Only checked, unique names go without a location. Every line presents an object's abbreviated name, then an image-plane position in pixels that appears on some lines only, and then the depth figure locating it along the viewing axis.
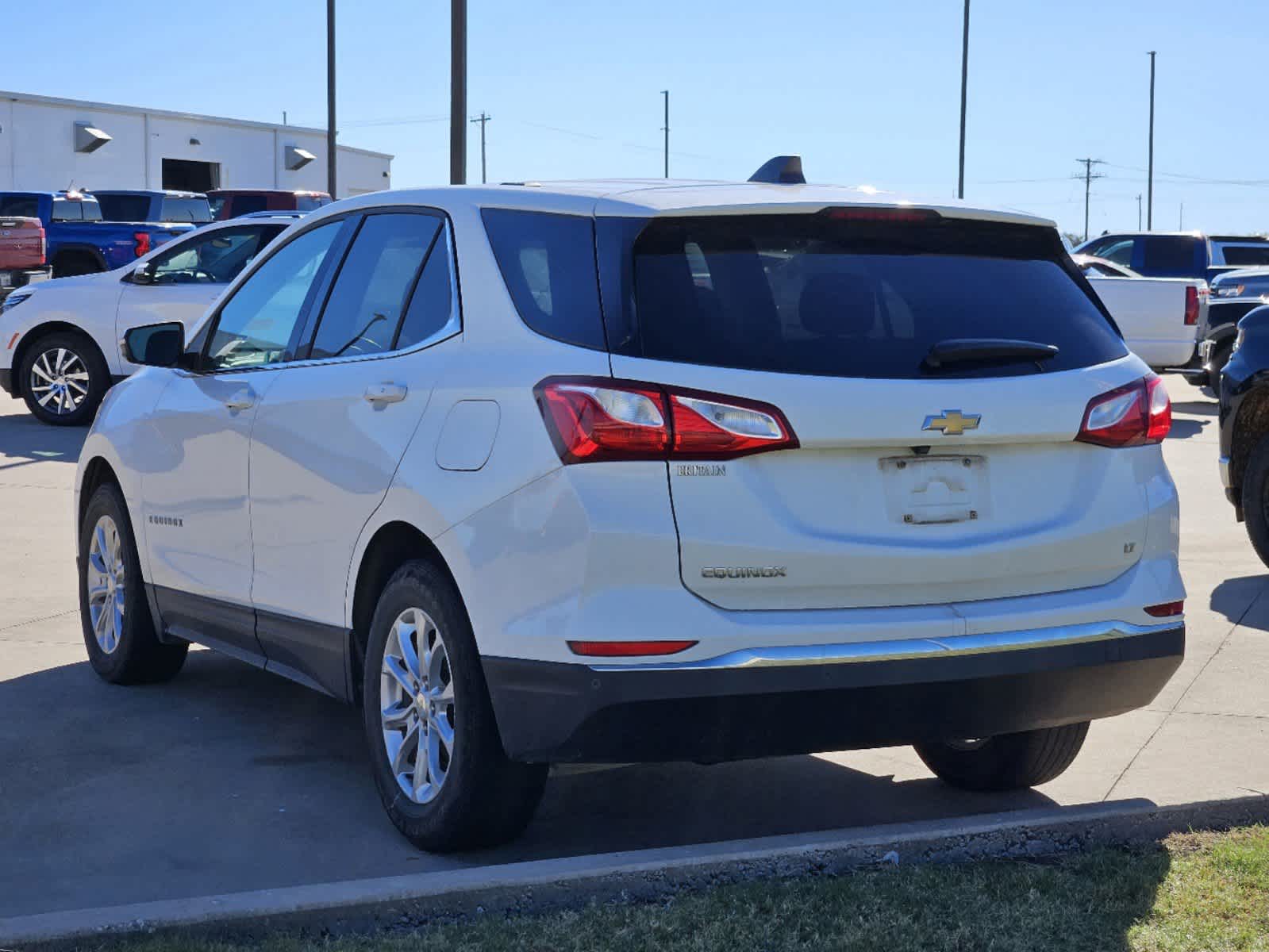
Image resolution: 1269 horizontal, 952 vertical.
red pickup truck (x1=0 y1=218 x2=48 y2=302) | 25.06
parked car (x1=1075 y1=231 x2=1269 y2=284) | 27.22
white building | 52.34
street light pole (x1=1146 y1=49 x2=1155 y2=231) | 76.94
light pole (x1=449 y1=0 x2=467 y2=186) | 16.97
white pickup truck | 21.81
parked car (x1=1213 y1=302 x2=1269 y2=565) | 9.42
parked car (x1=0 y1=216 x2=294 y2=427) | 16.41
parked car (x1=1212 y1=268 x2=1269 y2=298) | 22.34
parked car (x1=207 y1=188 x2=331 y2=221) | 34.00
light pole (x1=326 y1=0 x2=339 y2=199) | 35.30
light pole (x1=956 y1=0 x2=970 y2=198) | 41.22
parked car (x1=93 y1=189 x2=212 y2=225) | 34.50
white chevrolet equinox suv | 4.32
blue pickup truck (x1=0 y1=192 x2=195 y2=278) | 29.47
